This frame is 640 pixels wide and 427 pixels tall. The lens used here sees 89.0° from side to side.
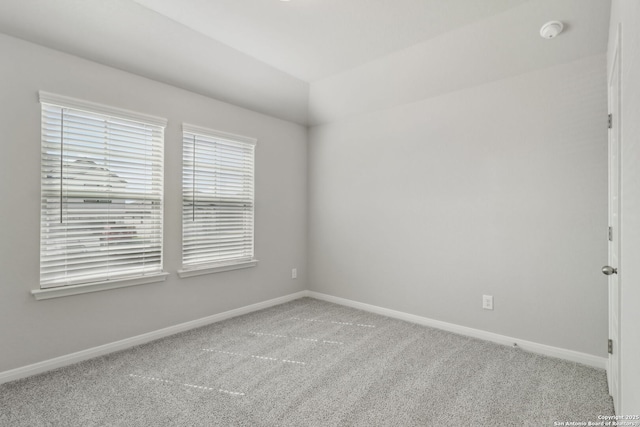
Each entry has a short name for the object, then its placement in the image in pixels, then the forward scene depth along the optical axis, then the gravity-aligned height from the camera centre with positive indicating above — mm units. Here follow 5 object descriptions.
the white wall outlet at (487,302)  2961 -789
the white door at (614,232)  1661 -91
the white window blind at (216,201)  3221 +143
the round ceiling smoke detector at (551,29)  2291 +1337
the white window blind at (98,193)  2385 +170
